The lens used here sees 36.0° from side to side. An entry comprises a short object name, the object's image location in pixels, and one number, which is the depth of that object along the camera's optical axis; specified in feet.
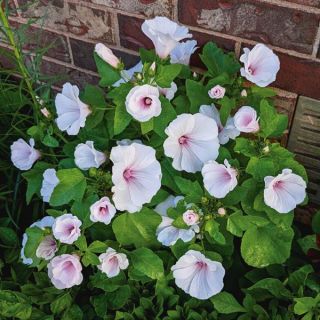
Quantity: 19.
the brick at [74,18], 4.78
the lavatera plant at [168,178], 3.55
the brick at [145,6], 4.33
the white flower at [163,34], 3.60
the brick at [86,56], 4.93
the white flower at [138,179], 3.50
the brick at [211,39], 4.29
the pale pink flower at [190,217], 3.45
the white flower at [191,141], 3.55
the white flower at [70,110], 3.81
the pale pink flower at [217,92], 3.71
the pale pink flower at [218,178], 3.51
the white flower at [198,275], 3.74
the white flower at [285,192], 3.51
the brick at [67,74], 5.43
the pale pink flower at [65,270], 3.76
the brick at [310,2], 3.66
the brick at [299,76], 4.08
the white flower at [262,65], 3.75
